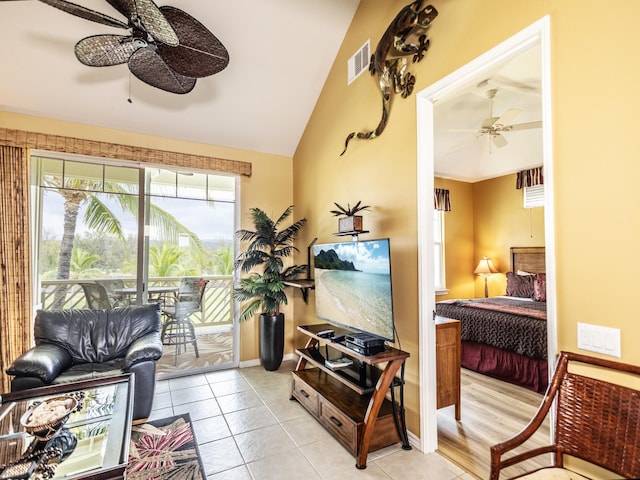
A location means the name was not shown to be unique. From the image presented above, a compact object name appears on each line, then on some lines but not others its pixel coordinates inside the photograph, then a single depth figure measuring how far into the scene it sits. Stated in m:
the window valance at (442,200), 5.83
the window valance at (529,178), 5.23
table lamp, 5.77
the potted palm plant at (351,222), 2.70
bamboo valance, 3.04
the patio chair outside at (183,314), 3.82
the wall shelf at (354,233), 2.69
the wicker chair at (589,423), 1.21
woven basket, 1.61
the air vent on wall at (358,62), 2.94
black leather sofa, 2.48
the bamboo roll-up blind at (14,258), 2.97
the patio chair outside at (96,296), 3.44
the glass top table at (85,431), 1.50
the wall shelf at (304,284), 3.55
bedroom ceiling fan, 3.36
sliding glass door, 3.31
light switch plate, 1.35
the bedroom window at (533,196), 5.23
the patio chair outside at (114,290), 3.50
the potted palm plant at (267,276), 3.75
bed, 3.15
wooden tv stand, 2.11
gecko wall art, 2.24
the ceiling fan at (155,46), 1.71
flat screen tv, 2.22
